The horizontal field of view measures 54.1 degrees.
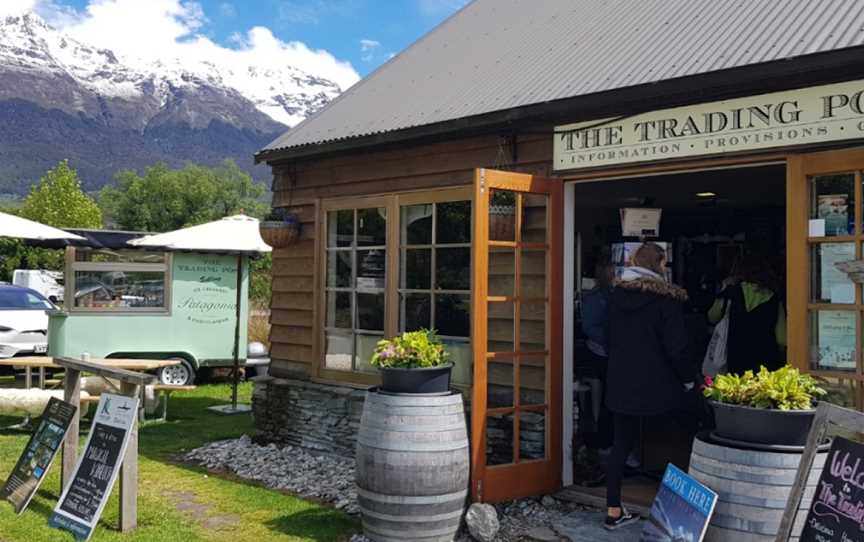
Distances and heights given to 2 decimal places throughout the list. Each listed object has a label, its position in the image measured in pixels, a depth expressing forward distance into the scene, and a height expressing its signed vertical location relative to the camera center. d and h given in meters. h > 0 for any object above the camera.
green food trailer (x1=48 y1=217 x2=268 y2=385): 11.60 -0.40
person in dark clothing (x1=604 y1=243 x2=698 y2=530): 5.06 -0.43
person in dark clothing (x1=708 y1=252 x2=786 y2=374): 5.65 -0.21
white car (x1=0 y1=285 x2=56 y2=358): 12.91 -0.71
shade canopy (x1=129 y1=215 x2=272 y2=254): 10.34 +0.51
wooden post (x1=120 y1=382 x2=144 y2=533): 5.22 -1.31
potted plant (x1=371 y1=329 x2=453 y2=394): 5.12 -0.51
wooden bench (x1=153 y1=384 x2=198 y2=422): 9.54 -1.29
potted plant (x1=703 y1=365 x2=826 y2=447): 3.56 -0.52
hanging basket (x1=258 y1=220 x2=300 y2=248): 7.86 +0.44
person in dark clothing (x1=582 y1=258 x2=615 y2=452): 6.02 -0.31
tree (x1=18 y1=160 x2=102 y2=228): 39.38 +3.49
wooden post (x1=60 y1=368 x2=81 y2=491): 5.84 -1.03
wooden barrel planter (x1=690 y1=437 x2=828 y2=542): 3.44 -0.85
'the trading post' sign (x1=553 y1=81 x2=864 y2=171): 4.56 +0.94
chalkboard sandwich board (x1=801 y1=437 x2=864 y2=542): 3.13 -0.80
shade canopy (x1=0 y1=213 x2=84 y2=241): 10.23 +0.57
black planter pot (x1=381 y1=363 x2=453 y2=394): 5.11 -0.60
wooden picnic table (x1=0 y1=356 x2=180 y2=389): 9.29 -1.00
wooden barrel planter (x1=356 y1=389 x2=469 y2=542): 4.90 -1.09
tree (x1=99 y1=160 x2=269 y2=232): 56.41 +5.48
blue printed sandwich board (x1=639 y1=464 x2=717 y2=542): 3.53 -0.99
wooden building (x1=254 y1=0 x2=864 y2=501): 4.64 +0.76
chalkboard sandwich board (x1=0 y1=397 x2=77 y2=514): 5.75 -1.24
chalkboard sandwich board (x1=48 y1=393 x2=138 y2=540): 5.14 -1.19
